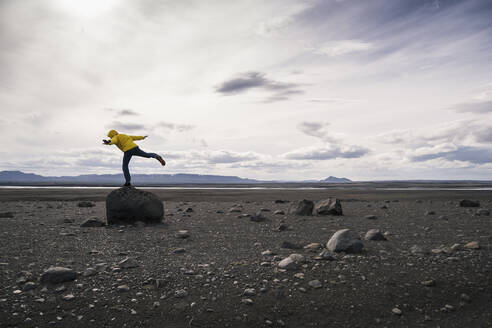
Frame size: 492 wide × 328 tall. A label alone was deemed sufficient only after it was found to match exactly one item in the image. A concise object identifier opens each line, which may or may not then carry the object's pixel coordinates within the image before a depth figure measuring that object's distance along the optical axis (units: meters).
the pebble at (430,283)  5.97
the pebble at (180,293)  5.63
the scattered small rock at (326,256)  7.21
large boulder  12.58
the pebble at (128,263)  6.89
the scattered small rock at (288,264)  6.75
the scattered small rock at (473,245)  8.18
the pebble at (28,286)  5.71
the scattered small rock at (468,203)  18.89
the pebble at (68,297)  5.41
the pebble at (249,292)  5.71
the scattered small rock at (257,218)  13.90
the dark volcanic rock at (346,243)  7.76
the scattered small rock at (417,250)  7.83
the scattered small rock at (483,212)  14.98
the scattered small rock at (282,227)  11.75
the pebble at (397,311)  5.22
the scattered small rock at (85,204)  20.91
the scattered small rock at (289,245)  8.65
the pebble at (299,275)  6.33
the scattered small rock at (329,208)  16.05
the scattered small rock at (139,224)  12.21
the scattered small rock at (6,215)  14.14
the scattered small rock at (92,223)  12.21
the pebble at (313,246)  8.35
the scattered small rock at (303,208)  16.22
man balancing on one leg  13.06
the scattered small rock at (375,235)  9.55
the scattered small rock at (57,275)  6.02
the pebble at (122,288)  5.77
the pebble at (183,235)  10.14
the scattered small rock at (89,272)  6.41
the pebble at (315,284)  5.97
